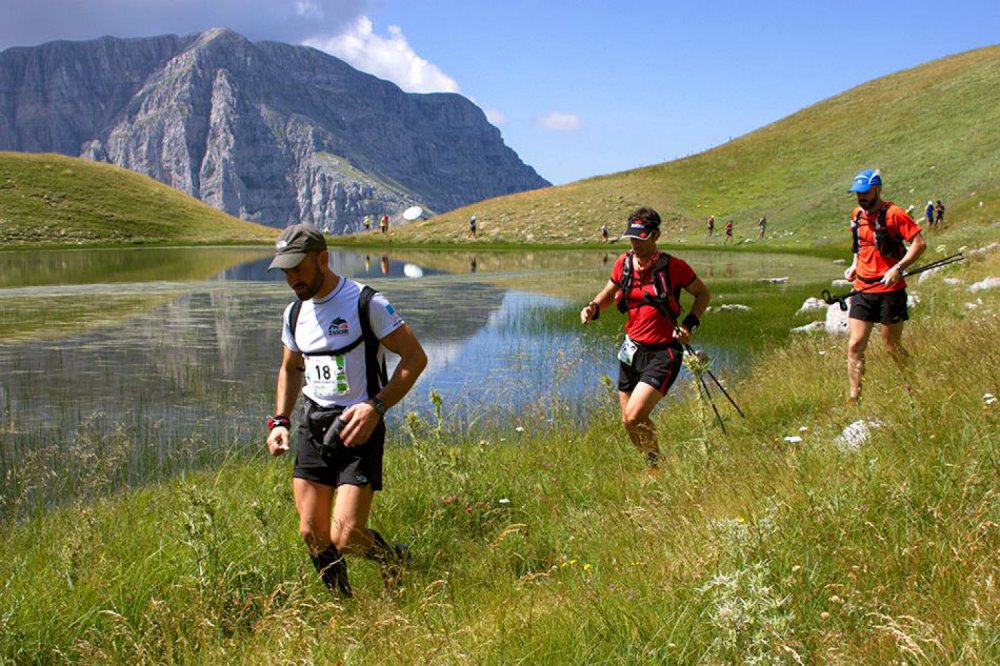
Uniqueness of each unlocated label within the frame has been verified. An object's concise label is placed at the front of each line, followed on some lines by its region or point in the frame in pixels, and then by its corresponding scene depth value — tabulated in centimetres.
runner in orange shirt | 802
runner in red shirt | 690
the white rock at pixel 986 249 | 2142
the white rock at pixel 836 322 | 1446
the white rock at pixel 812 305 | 2103
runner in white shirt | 487
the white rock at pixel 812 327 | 1691
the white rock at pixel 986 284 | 1497
